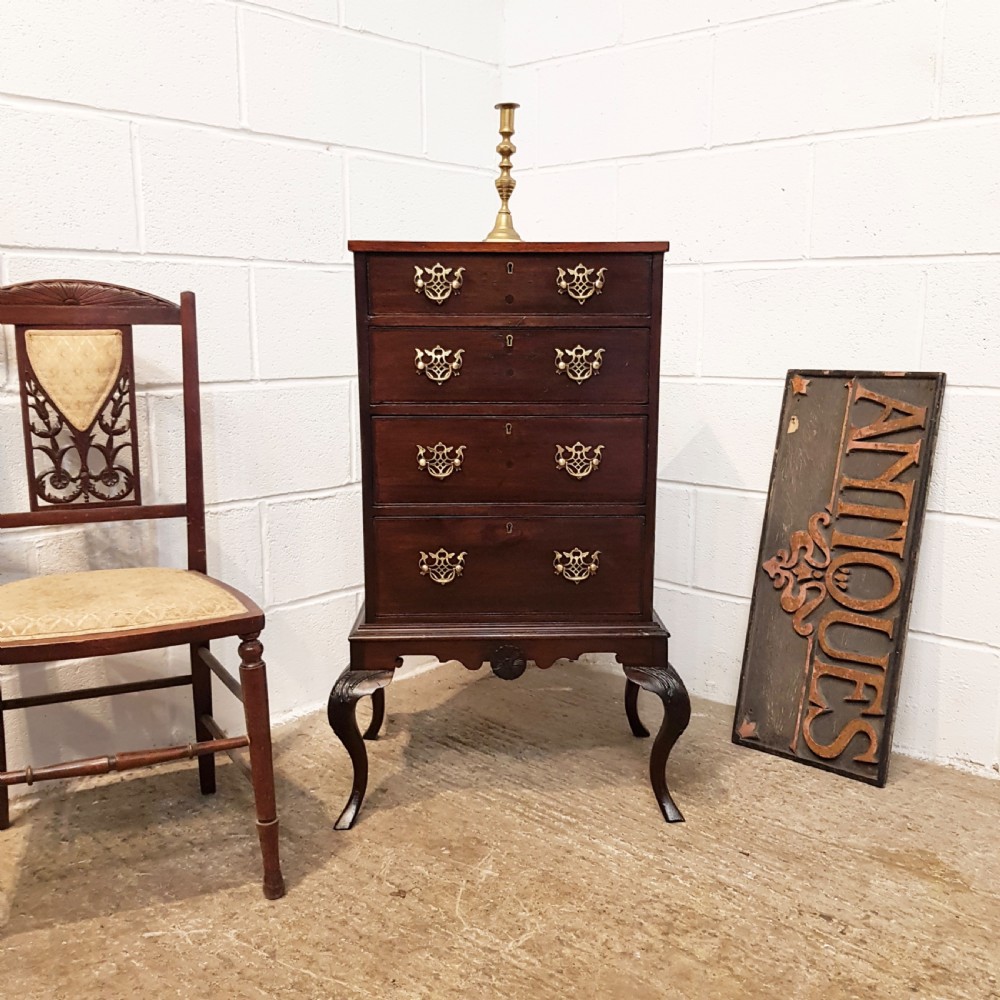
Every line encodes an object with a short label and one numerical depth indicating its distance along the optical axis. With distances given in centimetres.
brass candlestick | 185
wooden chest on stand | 173
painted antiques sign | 204
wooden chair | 150
